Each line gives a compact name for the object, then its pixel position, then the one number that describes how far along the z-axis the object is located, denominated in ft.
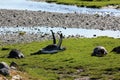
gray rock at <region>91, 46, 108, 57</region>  101.65
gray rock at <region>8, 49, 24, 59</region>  103.86
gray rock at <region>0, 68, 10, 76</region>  73.56
